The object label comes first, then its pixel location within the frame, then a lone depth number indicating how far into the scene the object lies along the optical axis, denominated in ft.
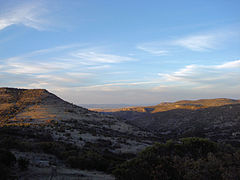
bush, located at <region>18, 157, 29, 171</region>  28.96
